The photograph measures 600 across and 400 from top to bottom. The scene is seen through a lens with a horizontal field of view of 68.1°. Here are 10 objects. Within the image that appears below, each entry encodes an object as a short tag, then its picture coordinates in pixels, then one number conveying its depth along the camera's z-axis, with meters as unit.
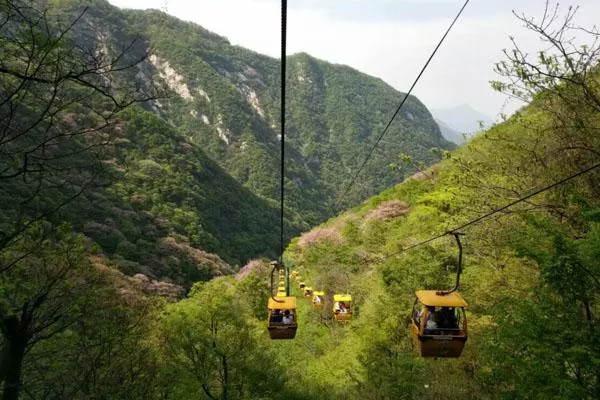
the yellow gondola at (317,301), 33.35
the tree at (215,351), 23.42
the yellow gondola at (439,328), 9.92
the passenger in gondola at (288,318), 16.39
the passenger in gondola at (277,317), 16.34
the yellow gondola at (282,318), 15.59
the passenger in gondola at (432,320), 10.60
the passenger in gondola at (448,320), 10.60
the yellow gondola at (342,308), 26.52
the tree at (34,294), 7.54
